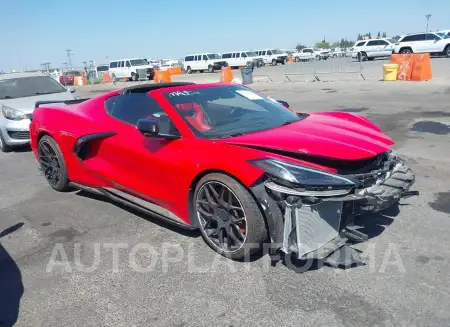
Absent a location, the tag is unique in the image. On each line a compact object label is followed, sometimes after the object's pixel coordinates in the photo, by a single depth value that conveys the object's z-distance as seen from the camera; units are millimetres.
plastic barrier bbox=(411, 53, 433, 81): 17469
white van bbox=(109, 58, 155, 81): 36688
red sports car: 3039
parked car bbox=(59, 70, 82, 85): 40388
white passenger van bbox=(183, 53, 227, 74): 41562
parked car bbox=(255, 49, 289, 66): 45312
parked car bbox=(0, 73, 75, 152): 7715
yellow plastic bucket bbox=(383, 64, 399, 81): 18250
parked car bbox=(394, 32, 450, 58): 30844
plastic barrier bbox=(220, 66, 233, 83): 24609
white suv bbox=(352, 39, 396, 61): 34781
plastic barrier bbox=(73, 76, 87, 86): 38359
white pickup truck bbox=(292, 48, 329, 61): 51938
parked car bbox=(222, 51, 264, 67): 42188
